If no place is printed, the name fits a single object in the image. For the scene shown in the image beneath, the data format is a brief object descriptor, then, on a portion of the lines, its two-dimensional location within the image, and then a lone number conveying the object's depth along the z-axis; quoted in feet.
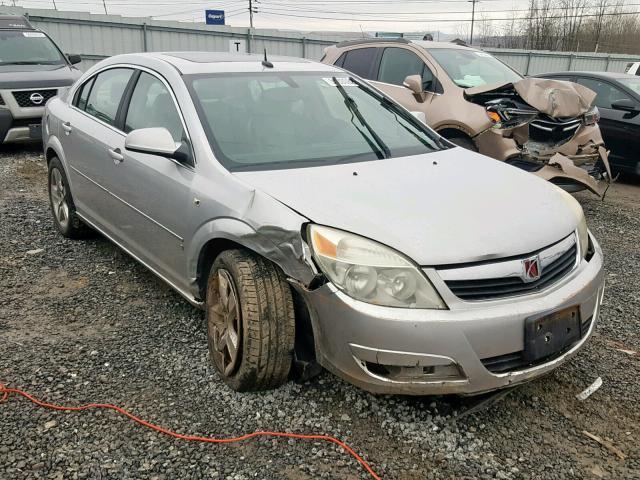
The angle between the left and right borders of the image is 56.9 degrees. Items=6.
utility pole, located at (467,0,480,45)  175.22
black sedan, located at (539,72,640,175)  25.96
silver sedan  7.87
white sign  45.42
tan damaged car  20.26
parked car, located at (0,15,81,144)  28.60
